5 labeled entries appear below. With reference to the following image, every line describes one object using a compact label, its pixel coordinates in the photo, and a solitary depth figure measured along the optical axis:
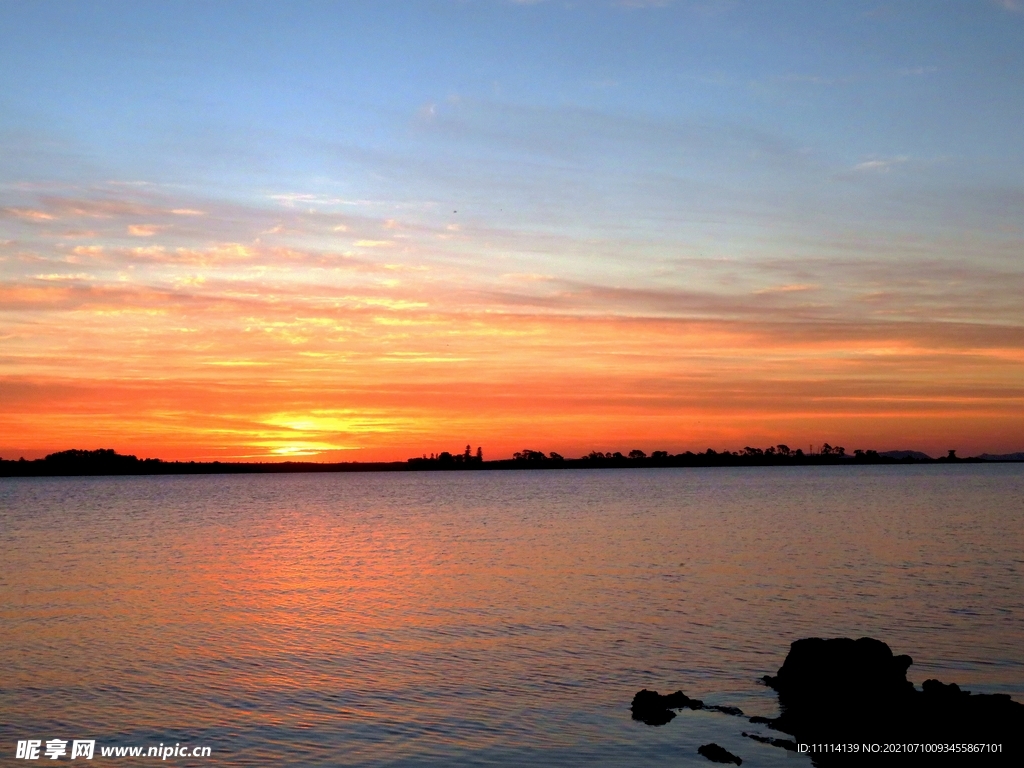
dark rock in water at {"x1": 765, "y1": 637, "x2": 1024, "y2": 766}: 15.36
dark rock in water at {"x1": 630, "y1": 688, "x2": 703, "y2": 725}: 18.31
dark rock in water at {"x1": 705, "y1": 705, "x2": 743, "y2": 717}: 18.73
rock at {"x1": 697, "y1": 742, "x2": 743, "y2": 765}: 15.84
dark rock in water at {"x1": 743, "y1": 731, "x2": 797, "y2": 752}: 16.73
